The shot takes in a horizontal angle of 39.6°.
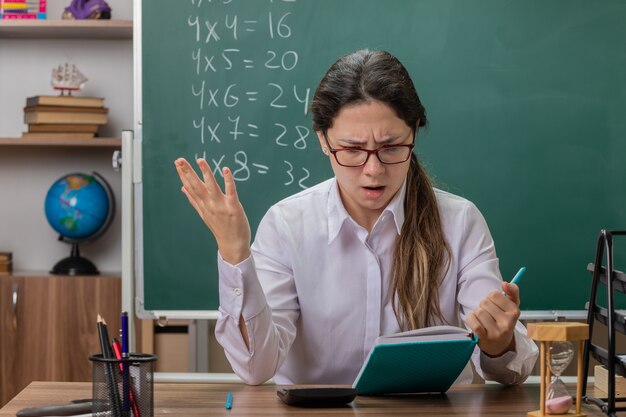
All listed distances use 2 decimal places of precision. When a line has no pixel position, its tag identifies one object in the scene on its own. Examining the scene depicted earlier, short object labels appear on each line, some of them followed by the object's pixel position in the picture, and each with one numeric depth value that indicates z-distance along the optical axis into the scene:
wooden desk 1.40
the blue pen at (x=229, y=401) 1.43
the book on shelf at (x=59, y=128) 3.37
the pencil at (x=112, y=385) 1.22
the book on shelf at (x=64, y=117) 3.36
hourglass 1.25
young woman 1.72
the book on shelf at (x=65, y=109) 3.36
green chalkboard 2.51
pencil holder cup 1.22
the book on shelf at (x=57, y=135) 3.36
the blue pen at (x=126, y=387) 1.23
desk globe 3.38
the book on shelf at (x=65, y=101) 3.34
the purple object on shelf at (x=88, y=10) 3.43
